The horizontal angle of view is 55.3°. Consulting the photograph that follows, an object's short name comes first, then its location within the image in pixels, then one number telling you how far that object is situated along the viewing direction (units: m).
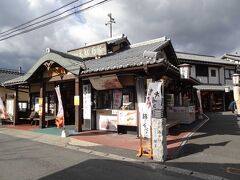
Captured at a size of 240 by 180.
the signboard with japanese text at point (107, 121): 12.85
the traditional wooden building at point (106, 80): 10.76
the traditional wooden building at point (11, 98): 17.52
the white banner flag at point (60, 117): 11.97
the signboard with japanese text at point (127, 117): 11.37
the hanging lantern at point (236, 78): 11.90
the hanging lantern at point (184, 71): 12.38
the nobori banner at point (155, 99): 7.45
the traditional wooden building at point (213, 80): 27.96
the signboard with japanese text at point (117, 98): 12.75
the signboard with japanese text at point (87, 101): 13.46
